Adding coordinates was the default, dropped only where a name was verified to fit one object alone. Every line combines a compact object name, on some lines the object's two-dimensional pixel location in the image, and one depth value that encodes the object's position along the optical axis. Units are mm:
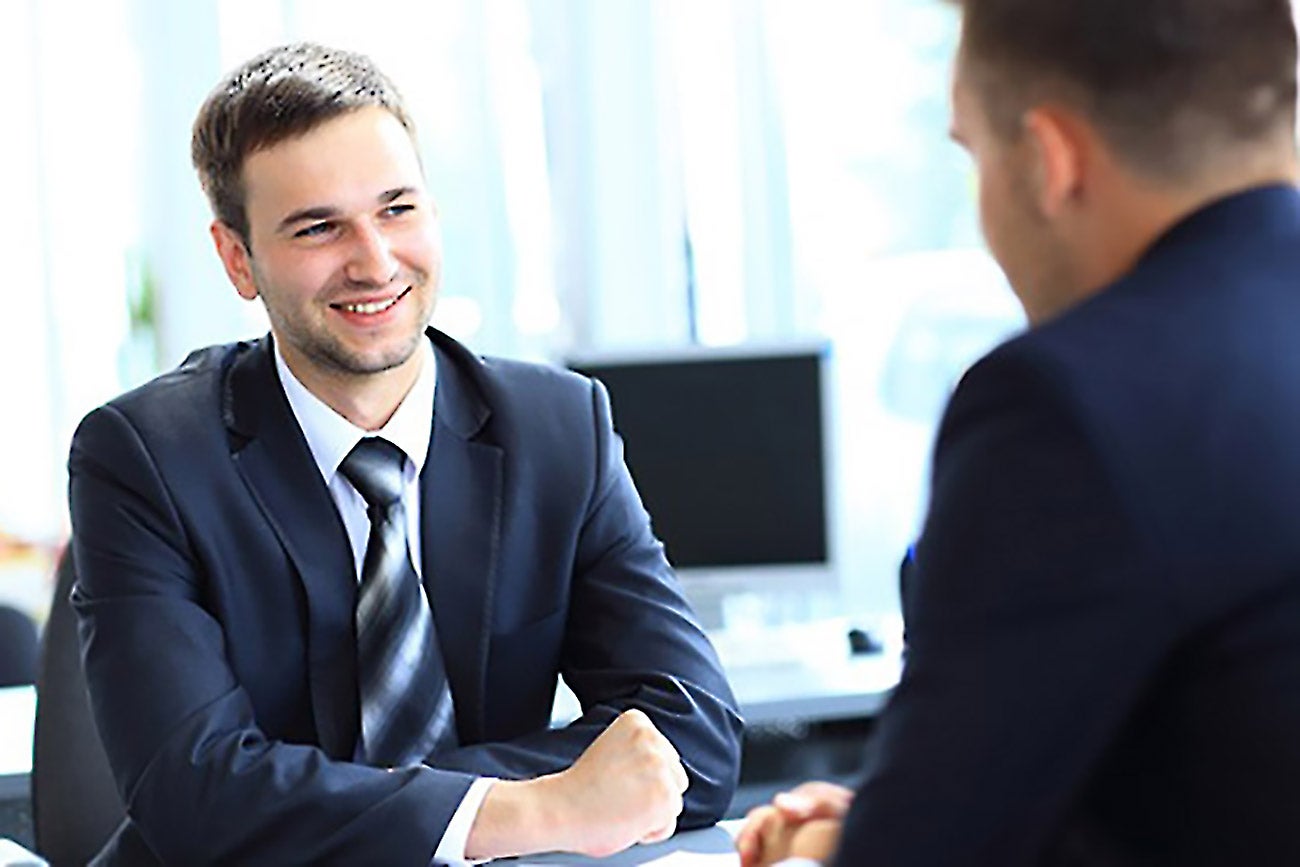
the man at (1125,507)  1807
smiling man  3462
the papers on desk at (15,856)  2992
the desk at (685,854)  3222
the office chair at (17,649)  5782
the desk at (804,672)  5347
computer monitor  6139
